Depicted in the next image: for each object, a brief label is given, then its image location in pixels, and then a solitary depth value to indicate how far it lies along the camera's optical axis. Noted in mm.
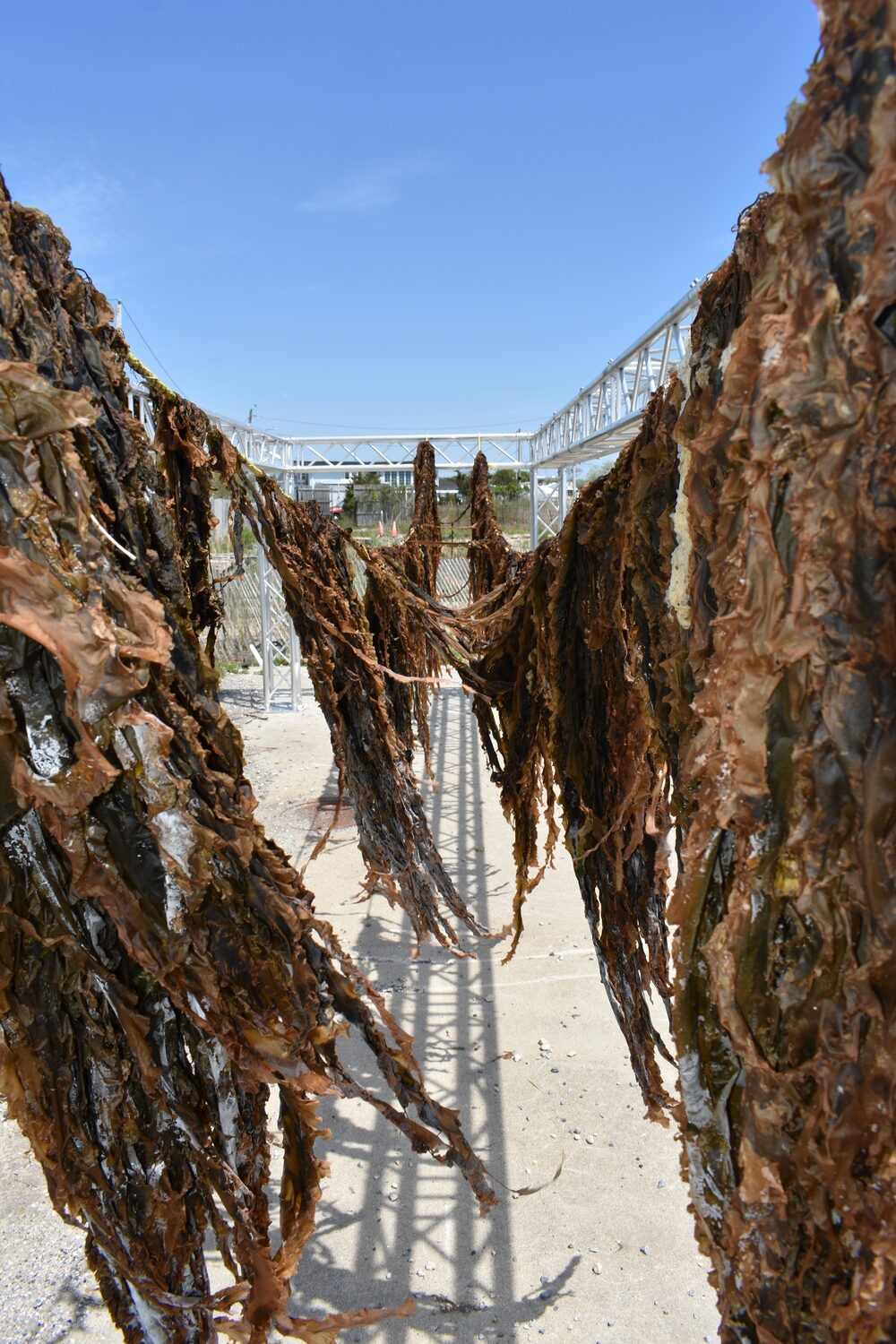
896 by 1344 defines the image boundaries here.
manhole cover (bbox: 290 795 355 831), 7234
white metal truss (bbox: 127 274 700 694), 5664
